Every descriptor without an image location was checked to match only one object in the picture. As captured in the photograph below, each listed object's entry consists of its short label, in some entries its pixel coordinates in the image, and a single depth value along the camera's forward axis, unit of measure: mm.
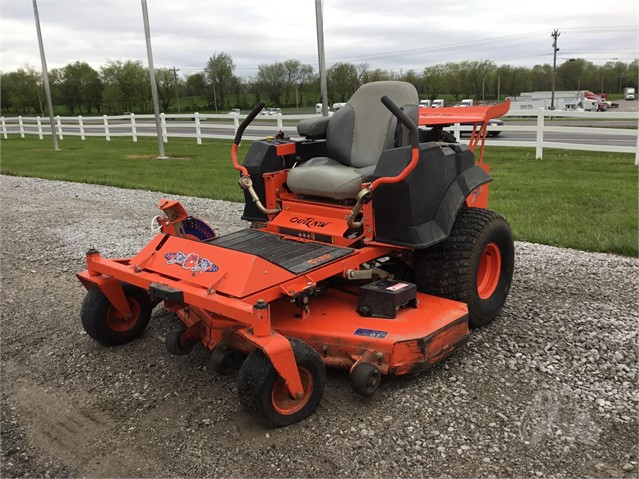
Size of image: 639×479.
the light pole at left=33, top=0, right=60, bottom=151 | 17522
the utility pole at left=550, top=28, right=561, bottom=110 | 52244
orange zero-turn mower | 2805
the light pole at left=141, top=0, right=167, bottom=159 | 13802
